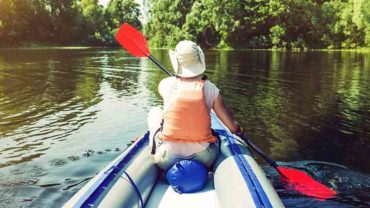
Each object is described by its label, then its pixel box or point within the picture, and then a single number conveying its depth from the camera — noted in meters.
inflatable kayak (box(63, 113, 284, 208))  3.39
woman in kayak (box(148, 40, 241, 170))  4.05
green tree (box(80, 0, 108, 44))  67.88
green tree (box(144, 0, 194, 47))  53.91
